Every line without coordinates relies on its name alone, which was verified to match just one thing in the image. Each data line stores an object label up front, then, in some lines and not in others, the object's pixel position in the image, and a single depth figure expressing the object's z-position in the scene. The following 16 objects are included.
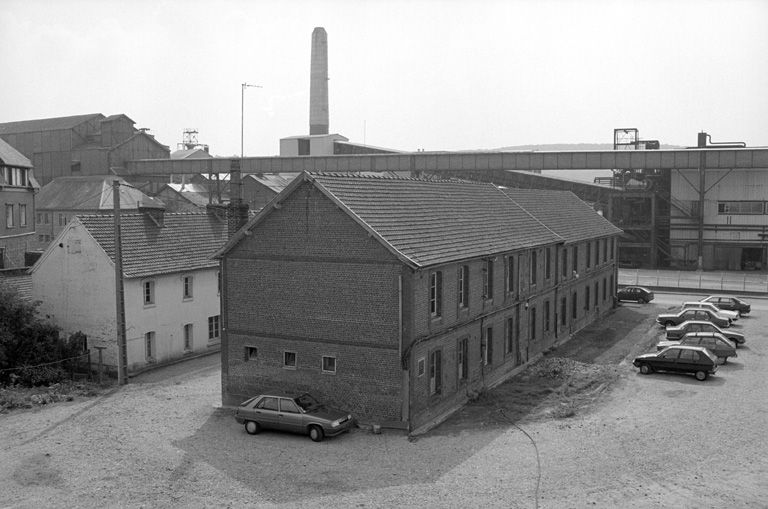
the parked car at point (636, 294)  54.22
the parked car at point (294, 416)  23.45
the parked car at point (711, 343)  33.47
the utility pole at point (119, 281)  29.58
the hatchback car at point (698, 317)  42.03
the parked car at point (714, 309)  44.19
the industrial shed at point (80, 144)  88.94
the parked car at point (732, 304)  47.22
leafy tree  31.77
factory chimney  112.75
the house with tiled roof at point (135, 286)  34.66
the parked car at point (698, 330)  37.00
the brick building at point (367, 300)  24.81
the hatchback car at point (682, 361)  30.42
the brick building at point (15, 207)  55.44
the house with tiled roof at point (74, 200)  74.31
